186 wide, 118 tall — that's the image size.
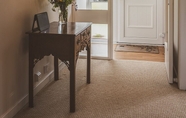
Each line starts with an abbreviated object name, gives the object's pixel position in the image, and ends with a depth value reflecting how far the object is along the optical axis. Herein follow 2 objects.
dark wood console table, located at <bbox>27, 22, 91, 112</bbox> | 2.52
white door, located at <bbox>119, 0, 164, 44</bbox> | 5.50
